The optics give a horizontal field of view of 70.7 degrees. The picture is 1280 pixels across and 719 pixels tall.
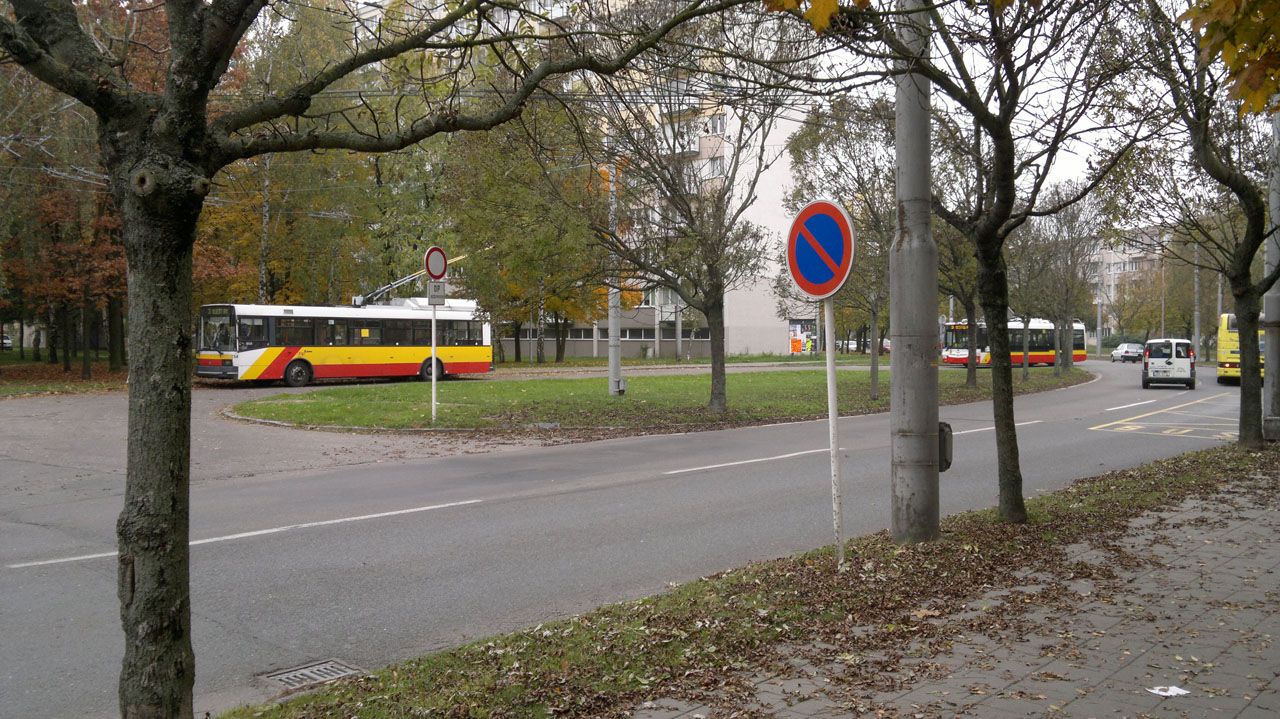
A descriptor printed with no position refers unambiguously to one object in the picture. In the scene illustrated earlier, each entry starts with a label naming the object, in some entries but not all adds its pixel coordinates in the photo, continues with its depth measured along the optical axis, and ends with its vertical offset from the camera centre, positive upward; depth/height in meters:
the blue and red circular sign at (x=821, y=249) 6.77 +0.69
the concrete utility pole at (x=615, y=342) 22.69 +0.02
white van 35.25 -1.20
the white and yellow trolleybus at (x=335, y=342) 30.92 +0.19
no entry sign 19.41 +1.77
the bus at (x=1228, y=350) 37.06 -0.73
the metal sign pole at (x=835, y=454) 6.54 -0.83
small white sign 19.72 +1.18
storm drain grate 5.00 -1.86
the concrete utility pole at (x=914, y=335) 7.38 +0.02
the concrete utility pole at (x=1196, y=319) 47.43 +0.80
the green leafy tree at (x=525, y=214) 17.25 +2.55
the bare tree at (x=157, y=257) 3.37 +0.35
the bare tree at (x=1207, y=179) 10.70 +2.20
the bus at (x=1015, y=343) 56.78 -0.45
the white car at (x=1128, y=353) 72.50 -1.53
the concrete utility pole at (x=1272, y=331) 14.43 +0.01
